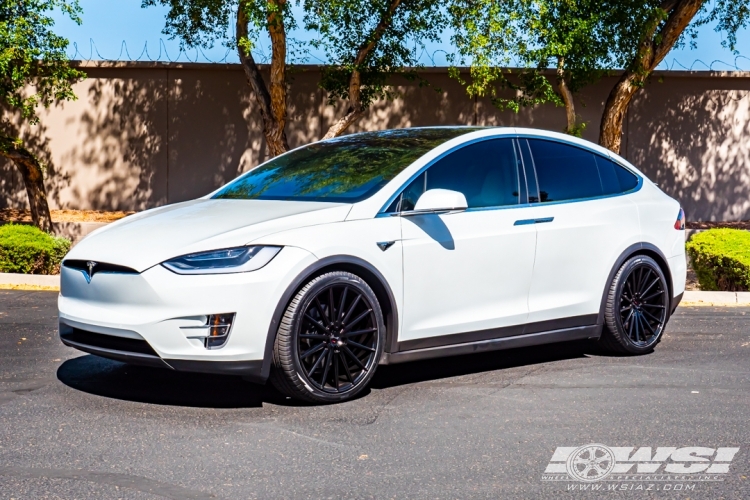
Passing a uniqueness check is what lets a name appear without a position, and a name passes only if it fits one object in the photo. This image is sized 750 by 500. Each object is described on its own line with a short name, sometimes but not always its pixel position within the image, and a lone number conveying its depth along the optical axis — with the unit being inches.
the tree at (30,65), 545.0
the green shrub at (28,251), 489.1
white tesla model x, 217.8
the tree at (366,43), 605.0
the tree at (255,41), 626.8
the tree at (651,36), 593.0
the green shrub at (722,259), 442.0
